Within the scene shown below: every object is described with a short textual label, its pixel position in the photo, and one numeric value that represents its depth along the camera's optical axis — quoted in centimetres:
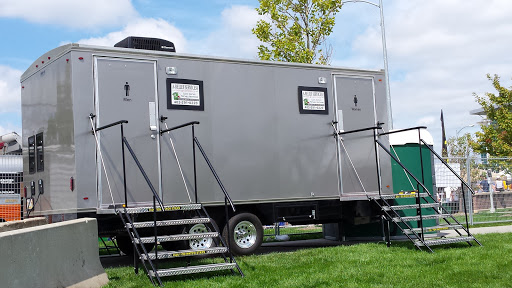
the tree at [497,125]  2723
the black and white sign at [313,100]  1223
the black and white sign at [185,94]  1083
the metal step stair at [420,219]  1098
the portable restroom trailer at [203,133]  1010
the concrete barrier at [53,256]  672
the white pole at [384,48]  2309
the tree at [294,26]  2006
